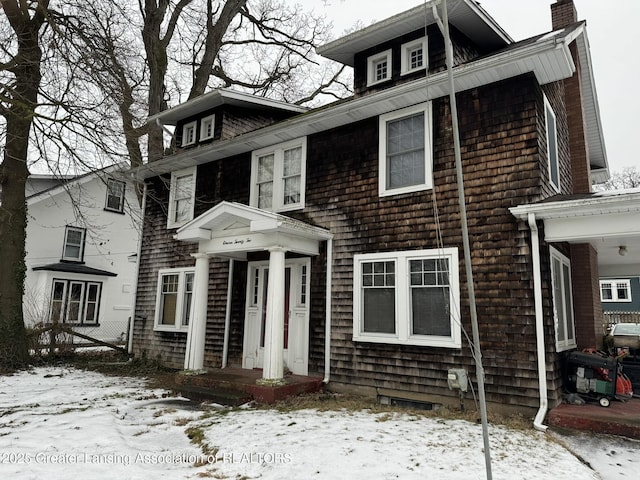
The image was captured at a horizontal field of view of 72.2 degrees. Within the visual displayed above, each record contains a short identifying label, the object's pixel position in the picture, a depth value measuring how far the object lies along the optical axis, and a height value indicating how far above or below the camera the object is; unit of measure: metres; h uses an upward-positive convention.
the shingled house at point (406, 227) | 6.50 +1.41
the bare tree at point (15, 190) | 10.09 +2.75
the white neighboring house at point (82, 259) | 16.95 +1.83
